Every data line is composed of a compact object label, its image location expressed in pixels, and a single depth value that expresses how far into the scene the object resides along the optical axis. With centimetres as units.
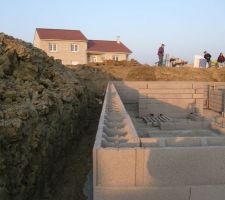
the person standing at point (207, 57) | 2259
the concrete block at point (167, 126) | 799
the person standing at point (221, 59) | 2304
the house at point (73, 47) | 3297
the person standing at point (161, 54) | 2118
